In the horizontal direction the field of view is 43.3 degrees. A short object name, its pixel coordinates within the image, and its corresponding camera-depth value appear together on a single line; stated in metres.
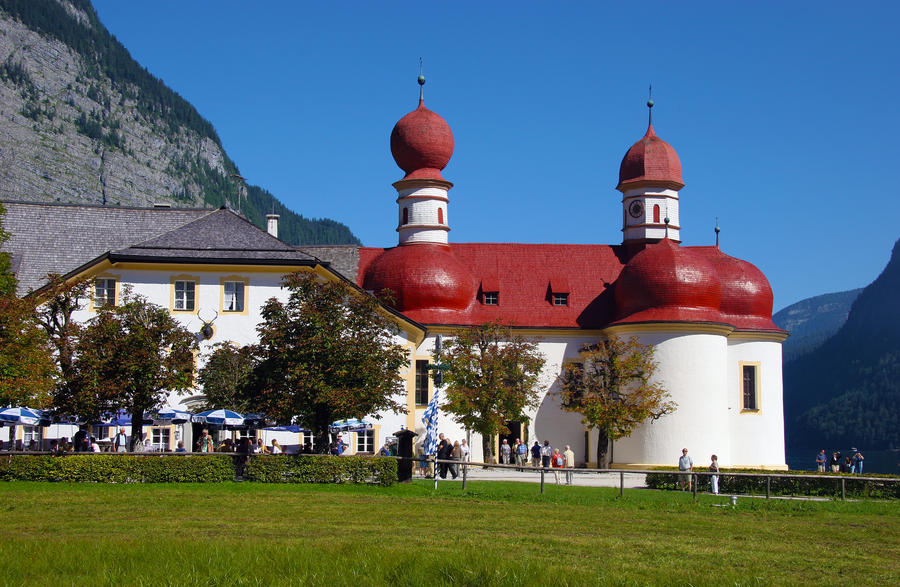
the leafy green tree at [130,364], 31.53
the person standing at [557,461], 41.69
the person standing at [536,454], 47.19
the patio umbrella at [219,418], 34.94
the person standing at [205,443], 36.53
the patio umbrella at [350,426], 40.47
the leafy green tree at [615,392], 45.88
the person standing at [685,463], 34.38
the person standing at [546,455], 45.03
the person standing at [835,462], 46.96
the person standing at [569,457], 42.37
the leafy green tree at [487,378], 45.31
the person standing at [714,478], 30.17
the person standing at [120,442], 36.94
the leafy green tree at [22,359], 30.41
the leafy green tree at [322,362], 31.75
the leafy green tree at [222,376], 38.96
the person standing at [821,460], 47.81
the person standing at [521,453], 44.06
